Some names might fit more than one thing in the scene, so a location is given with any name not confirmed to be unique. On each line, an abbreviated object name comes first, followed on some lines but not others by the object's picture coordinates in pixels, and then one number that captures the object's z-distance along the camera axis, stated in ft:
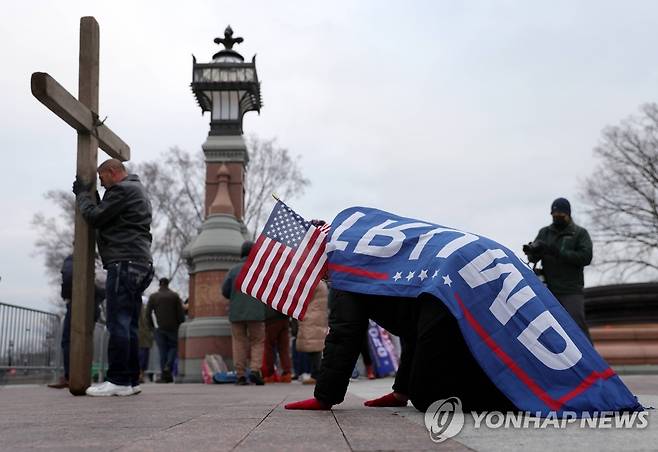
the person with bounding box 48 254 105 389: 25.14
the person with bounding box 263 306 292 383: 32.63
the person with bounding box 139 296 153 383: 45.11
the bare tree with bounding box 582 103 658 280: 89.04
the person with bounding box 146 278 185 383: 38.47
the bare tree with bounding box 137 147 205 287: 93.76
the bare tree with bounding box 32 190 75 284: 94.58
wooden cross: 18.99
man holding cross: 18.33
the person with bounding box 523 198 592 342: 21.16
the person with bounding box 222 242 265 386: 31.07
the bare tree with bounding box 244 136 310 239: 92.53
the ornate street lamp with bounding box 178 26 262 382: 44.42
